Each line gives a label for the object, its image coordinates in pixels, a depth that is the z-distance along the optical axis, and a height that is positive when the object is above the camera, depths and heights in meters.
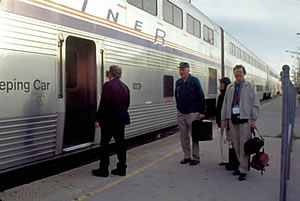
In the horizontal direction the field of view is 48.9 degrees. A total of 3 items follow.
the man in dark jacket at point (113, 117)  4.94 -0.45
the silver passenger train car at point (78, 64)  4.23 +0.41
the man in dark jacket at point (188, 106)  5.71 -0.32
